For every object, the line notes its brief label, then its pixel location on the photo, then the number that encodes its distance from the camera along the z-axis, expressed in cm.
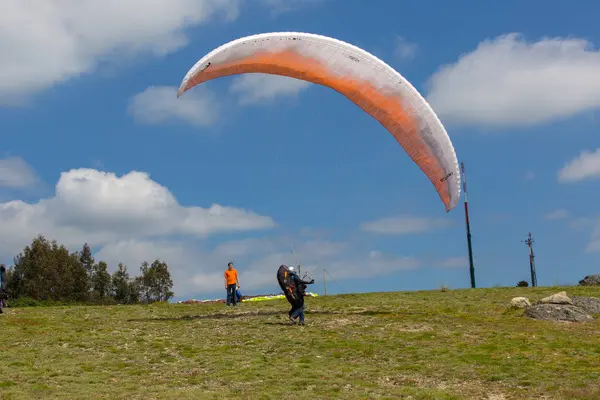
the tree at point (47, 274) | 9362
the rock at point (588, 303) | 3188
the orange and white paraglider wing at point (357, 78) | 2525
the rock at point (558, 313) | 2962
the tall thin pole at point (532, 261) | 8444
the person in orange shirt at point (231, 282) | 3453
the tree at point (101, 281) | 10581
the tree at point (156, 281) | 11144
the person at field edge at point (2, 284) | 3397
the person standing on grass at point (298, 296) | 2559
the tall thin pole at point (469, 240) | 5512
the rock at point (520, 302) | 3266
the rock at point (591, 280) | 4641
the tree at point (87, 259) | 10968
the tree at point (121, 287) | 10662
